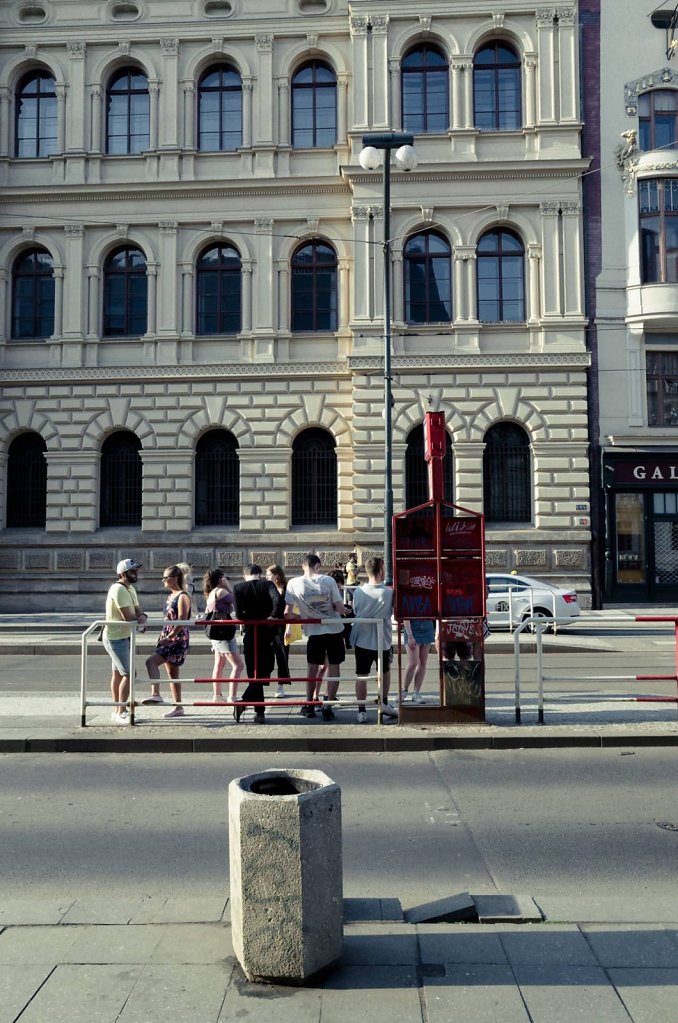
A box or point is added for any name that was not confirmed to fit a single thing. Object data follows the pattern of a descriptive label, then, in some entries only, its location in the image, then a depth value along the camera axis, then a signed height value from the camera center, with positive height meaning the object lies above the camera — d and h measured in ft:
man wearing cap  32.71 -2.61
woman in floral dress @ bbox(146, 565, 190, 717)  34.12 -3.14
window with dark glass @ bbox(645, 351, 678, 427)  83.51 +15.85
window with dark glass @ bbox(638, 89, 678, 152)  84.02 +41.81
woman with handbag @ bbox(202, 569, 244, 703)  34.09 -2.85
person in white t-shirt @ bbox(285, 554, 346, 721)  33.71 -2.25
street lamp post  59.93 +25.10
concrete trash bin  13.12 -5.00
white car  67.31 -3.36
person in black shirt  32.68 -2.65
